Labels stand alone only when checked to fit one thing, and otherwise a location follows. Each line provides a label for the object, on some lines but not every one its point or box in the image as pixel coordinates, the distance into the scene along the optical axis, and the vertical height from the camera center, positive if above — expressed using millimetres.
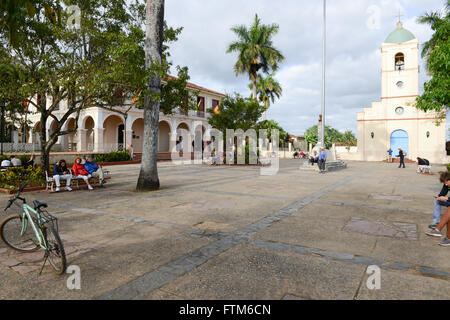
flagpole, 18141 +5812
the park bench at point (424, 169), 15992 -932
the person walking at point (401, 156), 20942 -235
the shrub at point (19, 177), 9297 -830
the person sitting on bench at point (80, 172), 9370 -631
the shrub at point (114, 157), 20162 -245
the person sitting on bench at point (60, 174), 8749 -674
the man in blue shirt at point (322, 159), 16188 -378
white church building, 30703 +4219
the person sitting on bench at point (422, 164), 16016 -657
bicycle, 3197 -1079
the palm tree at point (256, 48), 25766 +9815
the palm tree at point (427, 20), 20594 +10112
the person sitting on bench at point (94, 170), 9836 -592
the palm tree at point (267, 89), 36906 +8689
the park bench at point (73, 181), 8789 -962
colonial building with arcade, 24266 +2790
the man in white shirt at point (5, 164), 10777 -395
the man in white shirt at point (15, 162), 11441 -340
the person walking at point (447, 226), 4176 -1122
